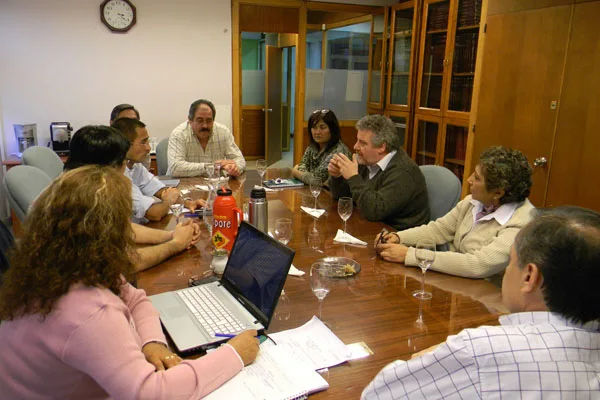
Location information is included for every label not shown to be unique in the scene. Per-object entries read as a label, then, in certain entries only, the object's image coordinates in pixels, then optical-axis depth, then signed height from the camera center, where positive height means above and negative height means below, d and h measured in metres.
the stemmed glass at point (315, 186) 2.53 -0.53
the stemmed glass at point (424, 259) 1.56 -0.58
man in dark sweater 2.40 -0.48
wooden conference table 1.21 -0.67
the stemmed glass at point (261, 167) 3.09 -0.54
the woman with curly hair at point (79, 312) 0.92 -0.46
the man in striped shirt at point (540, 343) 0.87 -0.47
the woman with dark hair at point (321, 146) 3.31 -0.43
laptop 1.25 -0.62
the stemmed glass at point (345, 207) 2.11 -0.53
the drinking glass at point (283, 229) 1.79 -0.54
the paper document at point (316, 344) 1.16 -0.66
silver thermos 1.92 -0.50
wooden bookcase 4.39 +0.16
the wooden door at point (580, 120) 3.12 -0.19
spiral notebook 1.02 -0.65
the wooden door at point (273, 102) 7.41 -0.27
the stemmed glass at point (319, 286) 1.32 -0.55
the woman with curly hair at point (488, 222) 1.71 -0.52
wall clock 4.51 +0.63
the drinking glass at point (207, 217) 2.19 -0.63
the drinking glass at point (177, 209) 2.13 -0.56
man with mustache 3.46 -0.48
